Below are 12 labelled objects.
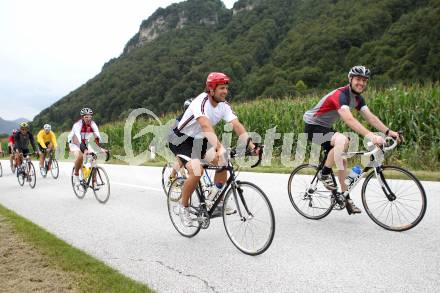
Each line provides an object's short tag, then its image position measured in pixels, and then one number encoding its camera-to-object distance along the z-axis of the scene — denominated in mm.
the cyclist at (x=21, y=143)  15297
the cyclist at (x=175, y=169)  9111
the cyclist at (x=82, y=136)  10000
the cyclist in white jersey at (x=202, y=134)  5148
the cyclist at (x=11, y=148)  16478
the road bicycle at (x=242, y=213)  4809
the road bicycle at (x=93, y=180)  9609
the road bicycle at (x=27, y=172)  13789
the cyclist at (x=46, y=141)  15570
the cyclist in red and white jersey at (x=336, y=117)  5777
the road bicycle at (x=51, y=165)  16016
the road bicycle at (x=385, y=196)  5395
